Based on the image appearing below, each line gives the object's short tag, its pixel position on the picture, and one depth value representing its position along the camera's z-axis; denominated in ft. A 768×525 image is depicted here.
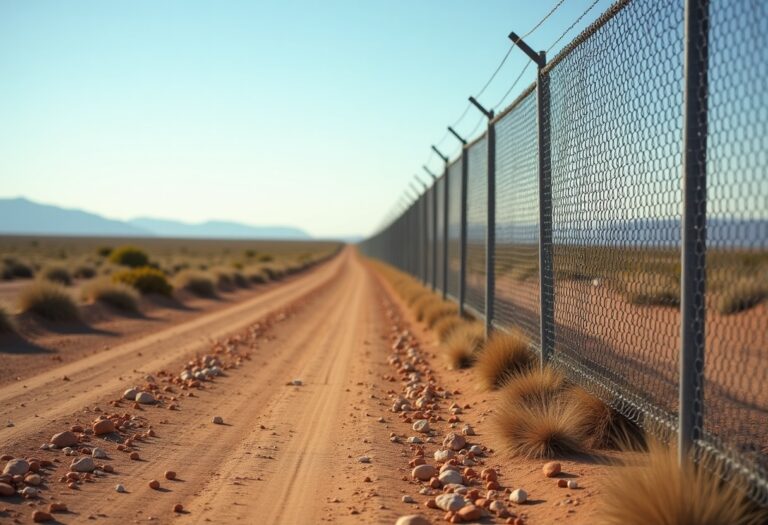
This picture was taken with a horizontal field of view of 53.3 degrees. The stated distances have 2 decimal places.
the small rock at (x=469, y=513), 14.33
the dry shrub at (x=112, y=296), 61.00
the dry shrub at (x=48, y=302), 49.19
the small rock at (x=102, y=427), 20.94
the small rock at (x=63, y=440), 19.42
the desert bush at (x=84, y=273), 111.34
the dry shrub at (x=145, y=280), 73.10
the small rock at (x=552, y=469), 16.56
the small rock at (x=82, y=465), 17.53
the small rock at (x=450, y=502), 14.78
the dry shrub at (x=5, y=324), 42.14
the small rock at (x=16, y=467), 16.60
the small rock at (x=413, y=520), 13.60
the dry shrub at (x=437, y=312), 47.35
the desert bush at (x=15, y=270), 106.63
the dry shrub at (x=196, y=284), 84.99
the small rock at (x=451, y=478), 16.66
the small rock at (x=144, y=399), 25.58
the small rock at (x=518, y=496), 15.28
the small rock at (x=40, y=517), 14.20
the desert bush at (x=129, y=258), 123.44
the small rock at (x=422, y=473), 17.40
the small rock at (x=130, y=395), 26.14
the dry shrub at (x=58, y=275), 90.78
